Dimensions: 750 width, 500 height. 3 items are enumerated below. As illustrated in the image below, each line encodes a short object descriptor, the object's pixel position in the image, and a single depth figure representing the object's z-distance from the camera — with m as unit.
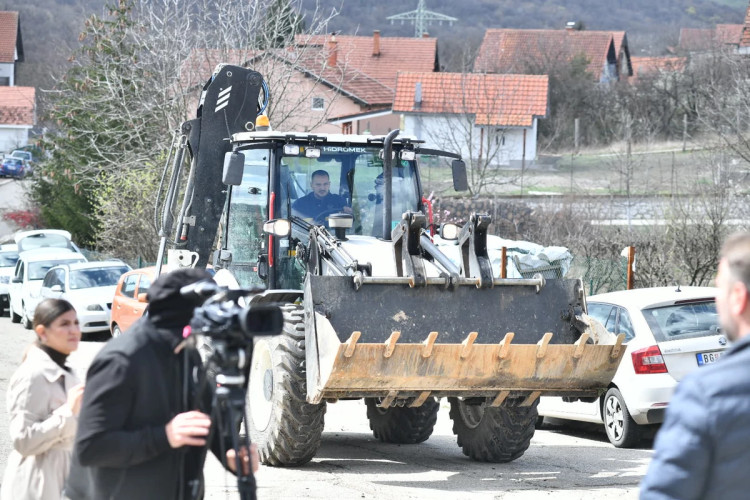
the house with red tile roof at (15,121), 78.44
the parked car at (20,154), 67.69
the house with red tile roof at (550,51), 76.88
